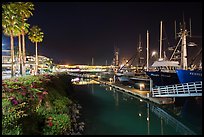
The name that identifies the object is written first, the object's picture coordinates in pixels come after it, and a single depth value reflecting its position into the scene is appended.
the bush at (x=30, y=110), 11.06
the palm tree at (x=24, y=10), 28.54
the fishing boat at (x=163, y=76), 31.26
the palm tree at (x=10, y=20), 24.24
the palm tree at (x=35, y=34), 40.96
